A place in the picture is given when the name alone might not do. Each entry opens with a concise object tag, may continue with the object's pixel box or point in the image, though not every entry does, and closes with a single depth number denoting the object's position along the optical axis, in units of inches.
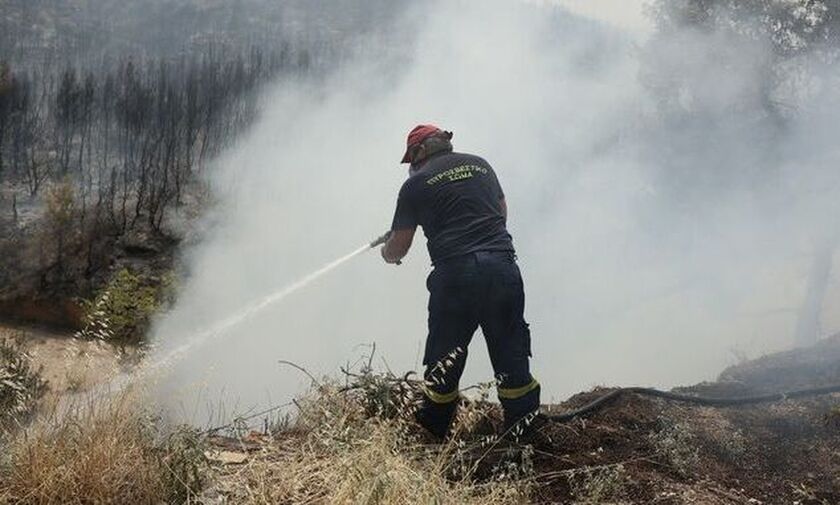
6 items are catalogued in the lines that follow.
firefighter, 123.8
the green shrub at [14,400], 98.0
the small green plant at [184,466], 88.3
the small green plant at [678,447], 128.2
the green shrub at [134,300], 434.9
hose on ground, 173.5
